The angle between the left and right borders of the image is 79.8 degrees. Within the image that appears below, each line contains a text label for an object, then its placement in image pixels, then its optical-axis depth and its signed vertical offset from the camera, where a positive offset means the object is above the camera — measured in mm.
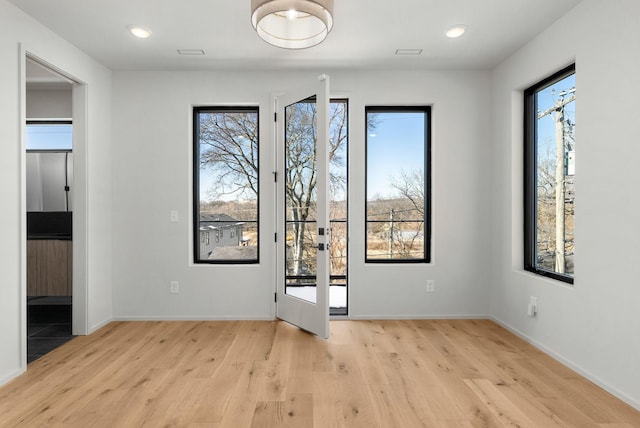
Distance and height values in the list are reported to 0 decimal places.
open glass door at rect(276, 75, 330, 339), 3535 +19
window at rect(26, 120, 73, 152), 4727 +924
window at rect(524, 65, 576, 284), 3102 +314
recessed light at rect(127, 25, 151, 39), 3148 +1503
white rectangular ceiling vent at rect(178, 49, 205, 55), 3598 +1509
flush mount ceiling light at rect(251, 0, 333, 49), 2119 +1143
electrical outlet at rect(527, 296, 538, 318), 3334 -842
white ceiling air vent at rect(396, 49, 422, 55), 3615 +1519
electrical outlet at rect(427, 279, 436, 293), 4145 -801
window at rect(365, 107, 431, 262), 4262 +390
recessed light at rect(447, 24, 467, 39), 3152 +1514
